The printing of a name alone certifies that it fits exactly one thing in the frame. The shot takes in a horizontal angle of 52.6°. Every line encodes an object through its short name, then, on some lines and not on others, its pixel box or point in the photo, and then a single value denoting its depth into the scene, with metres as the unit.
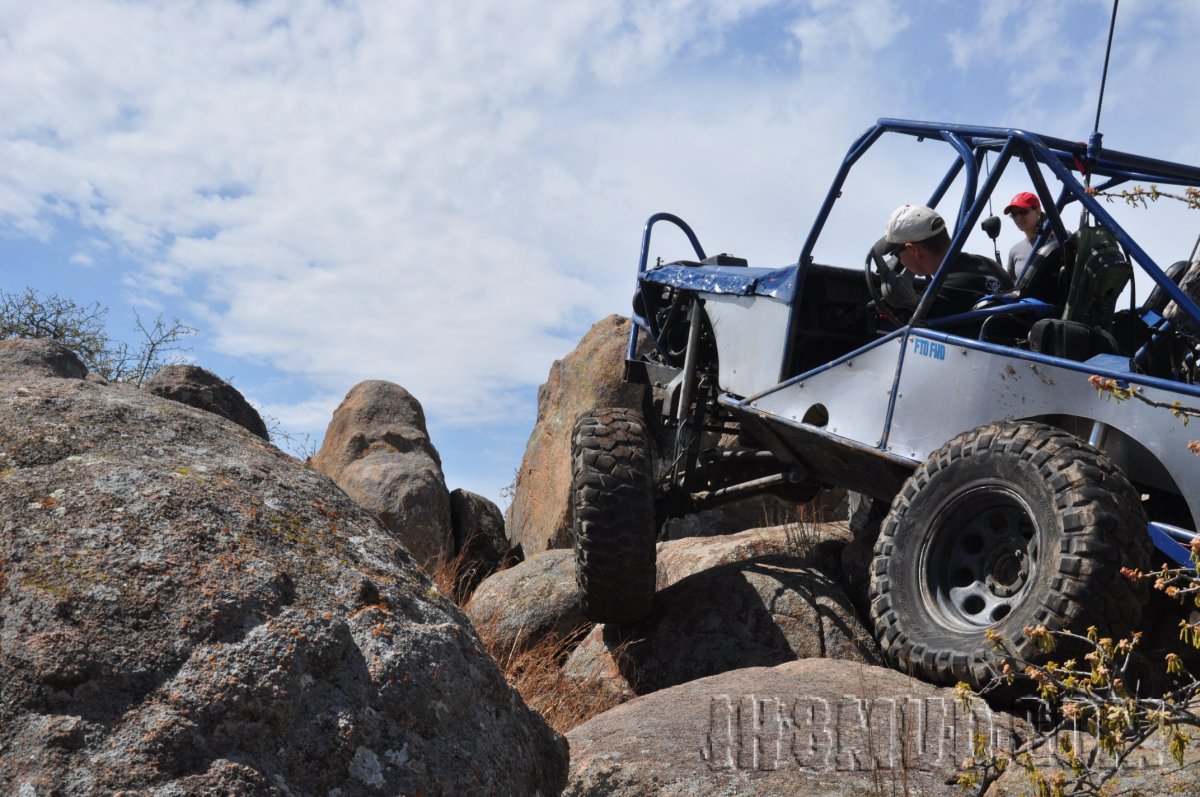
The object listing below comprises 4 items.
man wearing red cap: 6.77
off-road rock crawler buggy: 4.25
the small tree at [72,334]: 15.15
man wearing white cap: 5.71
